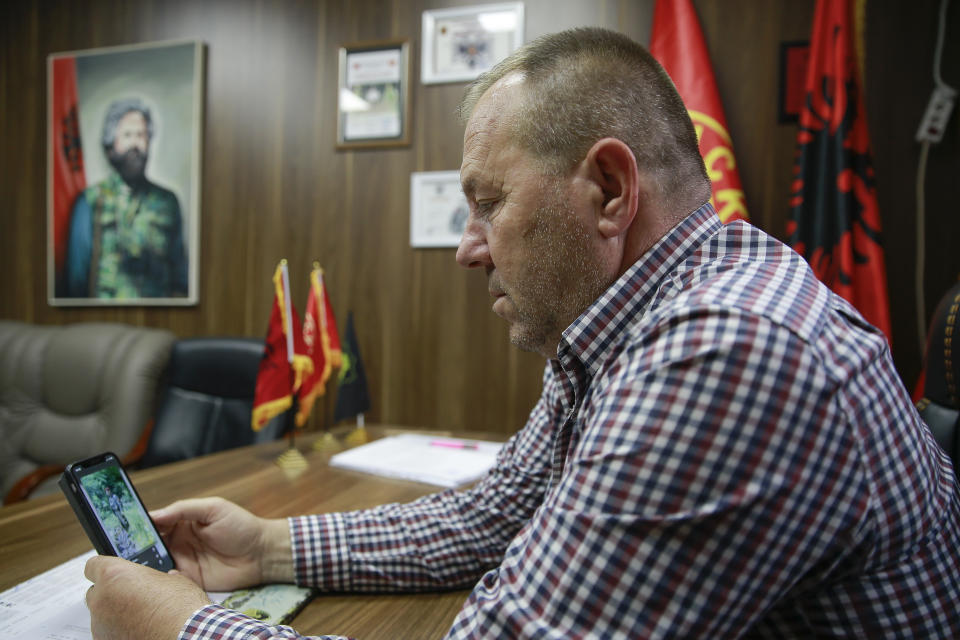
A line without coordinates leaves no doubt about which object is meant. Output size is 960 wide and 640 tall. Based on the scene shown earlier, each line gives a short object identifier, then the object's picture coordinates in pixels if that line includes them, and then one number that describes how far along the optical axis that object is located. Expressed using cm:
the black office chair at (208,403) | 203
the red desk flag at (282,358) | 169
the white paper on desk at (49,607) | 67
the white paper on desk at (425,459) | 136
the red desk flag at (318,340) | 180
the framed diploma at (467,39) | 228
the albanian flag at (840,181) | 181
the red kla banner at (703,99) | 196
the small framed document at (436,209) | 236
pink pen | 166
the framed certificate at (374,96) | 241
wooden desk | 77
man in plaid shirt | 45
